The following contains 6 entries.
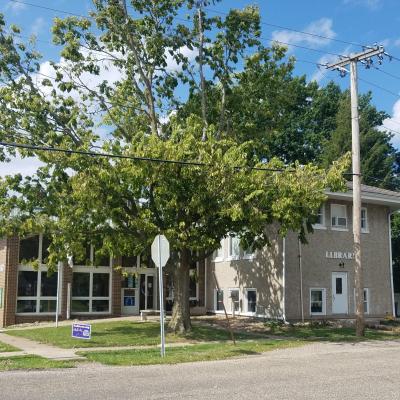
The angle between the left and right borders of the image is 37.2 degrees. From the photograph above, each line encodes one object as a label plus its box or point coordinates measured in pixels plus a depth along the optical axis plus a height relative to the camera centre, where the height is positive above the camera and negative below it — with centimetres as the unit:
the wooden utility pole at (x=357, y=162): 2077 +454
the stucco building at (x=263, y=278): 2706 +58
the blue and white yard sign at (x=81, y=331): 1655 -114
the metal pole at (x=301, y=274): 2680 +71
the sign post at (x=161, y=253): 1488 +93
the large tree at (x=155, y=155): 1838 +417
